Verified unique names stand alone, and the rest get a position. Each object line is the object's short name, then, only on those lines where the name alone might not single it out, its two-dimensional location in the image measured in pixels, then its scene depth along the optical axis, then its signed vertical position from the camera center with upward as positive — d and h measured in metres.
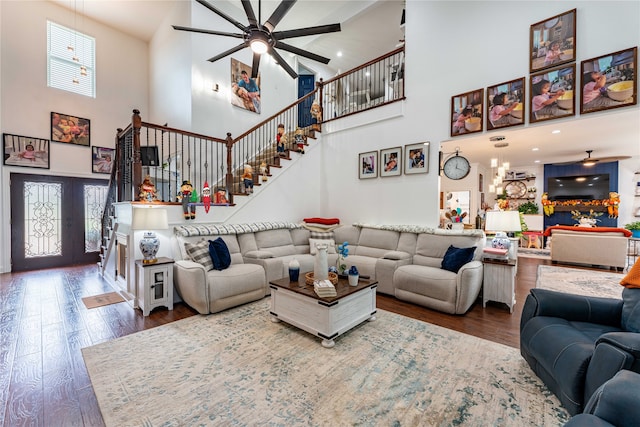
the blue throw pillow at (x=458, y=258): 3.45 -0.67
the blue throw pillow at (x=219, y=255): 3.46 -0.64
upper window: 5.80 +3.41
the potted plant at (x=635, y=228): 7.09 -0.51
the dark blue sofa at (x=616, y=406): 0.91 -0.72
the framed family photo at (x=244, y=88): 6.43 +3.06
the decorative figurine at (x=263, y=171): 5.07 +0.73
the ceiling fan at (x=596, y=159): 7.18 +1.43
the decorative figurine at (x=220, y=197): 4.34 +0.17
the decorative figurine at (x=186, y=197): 3.88 +0.15
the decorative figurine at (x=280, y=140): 5.61 +1.46
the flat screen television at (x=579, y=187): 8.38 +0.74
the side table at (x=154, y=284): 3.17 -0.98
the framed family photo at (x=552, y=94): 3.41 +1.57
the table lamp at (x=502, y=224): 3.52 -0.21
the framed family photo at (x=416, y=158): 4.59 +0.91
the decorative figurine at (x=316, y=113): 6.17 +2.25
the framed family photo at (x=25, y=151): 5.17 +1.14
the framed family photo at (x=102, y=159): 6.24 +1.17
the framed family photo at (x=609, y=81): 3.06 +1.57
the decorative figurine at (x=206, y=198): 3.99 +0.14
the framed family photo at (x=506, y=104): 3.76 +1.56
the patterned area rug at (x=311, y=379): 1.64 -1.31
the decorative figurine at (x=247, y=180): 4.76 +0.50
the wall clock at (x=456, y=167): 4.44 +0.72
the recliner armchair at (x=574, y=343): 1.34 -0.84
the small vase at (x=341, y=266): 3.16 -0.72
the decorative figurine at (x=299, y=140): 5.80 +1.56
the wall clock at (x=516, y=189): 9.51 +0.73
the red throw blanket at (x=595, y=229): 5.52 -0.46
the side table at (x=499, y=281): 3.31 -0.94
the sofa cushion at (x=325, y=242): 4.85 -0.70
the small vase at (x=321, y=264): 2.83 -0.61
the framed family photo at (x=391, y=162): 4.95 +0.91
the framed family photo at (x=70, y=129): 5.73 +1.76
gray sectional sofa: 3.18 -0.82
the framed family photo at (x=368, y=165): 5.32 +0.91
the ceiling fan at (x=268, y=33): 2.97 +2.13
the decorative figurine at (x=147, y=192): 3.48 +0.21
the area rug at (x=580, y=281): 4.17 -1.31
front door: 5.35 -0.30
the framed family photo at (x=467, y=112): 4.09 +1.56
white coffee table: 2.50 -1.05
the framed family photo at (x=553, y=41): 3.38 +2.27
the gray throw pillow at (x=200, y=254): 3.44 -0.63
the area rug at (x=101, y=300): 3.53 -1.33
